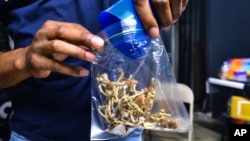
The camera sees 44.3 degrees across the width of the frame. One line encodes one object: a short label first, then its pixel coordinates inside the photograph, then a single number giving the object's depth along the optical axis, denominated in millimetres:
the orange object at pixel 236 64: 2236
